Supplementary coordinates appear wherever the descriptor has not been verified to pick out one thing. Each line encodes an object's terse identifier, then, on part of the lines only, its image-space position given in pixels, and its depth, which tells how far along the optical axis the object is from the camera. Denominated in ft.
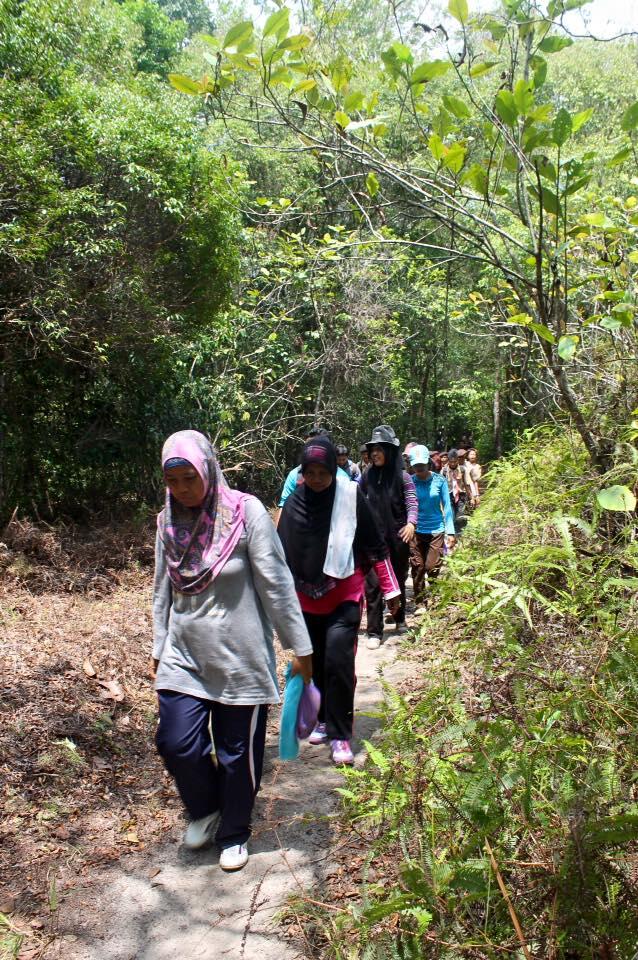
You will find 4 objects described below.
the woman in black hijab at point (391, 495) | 24.45
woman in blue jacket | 26.40
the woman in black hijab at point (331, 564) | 14.84
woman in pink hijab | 11.49
